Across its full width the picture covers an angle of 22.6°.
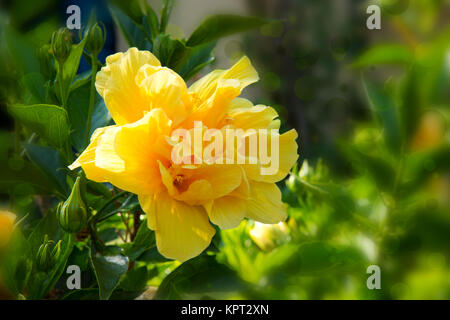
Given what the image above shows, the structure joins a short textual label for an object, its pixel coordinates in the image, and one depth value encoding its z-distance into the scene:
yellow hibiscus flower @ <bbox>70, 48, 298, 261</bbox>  0.52
